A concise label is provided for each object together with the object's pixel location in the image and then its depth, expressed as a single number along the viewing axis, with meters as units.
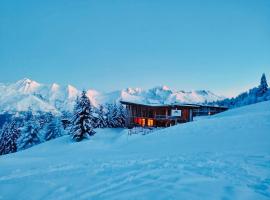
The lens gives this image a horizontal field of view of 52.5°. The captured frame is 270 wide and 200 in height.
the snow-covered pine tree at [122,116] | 64.62
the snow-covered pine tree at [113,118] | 63.88
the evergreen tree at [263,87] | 85.97
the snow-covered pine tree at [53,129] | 57.47
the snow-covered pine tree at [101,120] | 63.89
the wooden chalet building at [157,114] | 49.34
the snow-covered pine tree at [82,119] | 44.00
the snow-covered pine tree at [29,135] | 51.75
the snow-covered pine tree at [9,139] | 57.06
